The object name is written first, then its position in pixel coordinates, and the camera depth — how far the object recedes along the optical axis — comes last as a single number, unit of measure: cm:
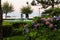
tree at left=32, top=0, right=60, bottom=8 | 1382
